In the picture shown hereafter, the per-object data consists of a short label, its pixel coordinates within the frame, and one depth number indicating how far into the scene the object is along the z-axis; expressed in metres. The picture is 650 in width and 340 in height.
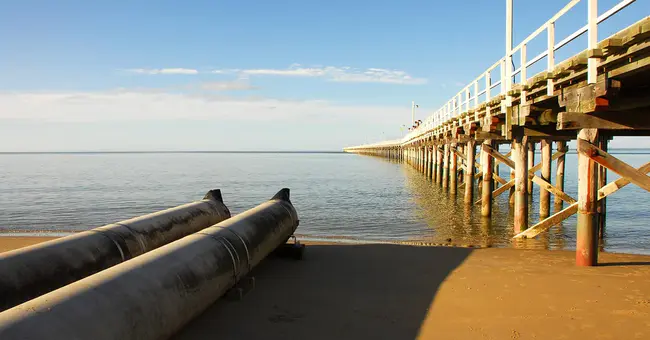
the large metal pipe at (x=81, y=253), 5.52
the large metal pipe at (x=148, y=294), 4.04
